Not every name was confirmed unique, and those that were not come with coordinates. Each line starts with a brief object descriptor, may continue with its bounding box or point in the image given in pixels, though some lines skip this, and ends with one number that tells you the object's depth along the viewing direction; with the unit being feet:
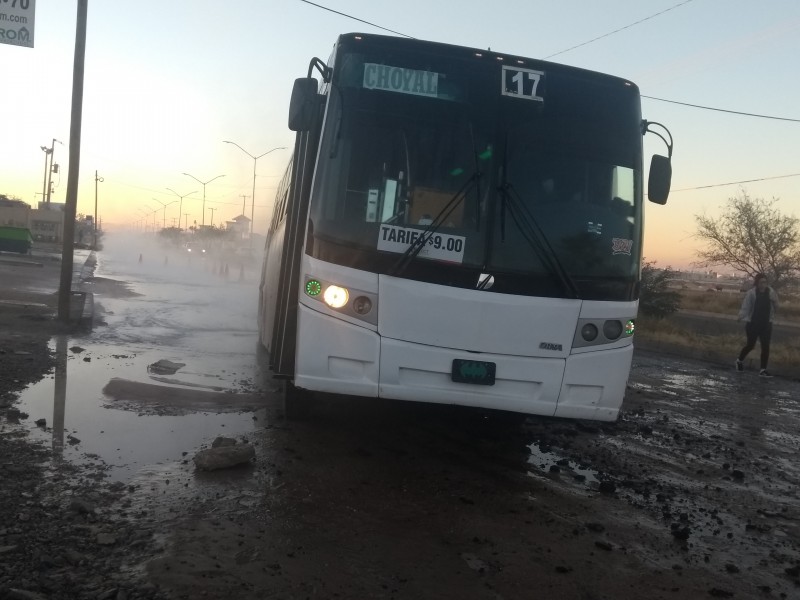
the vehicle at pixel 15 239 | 128.26
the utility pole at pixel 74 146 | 41.11
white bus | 17.95
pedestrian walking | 46.26
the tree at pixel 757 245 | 137.69
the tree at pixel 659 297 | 84.28
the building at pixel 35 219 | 173.27
